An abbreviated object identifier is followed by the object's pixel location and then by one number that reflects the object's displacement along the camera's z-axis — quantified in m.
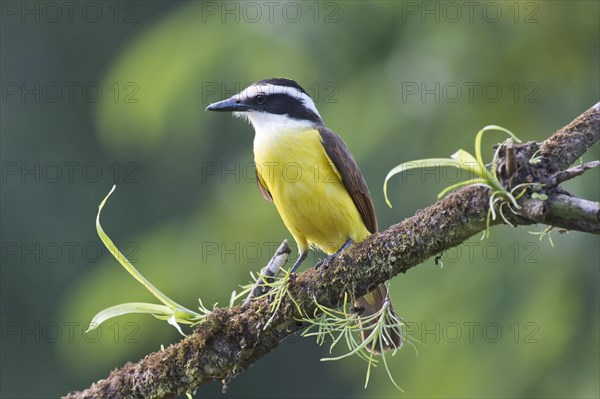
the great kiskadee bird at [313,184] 9.30
